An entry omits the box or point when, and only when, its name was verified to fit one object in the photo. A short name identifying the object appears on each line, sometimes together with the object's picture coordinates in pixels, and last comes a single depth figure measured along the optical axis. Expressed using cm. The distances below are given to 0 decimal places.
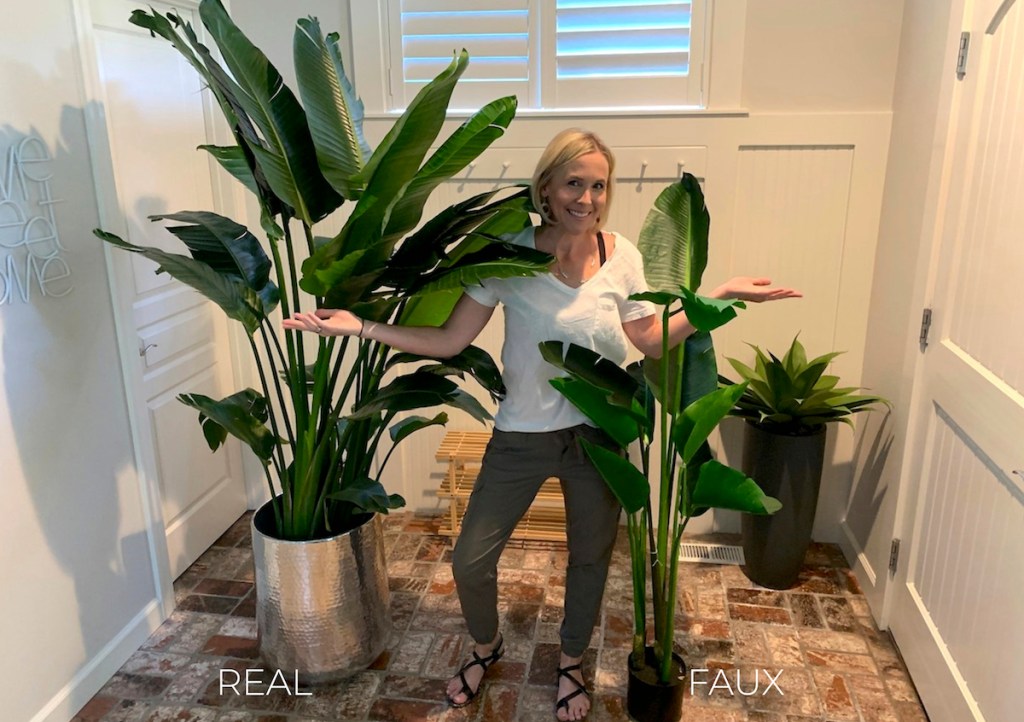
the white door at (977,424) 166
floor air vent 283
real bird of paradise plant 167
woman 175
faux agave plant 248
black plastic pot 195
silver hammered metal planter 206
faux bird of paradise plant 171
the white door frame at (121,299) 207
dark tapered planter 253
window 259
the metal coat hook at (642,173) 269
